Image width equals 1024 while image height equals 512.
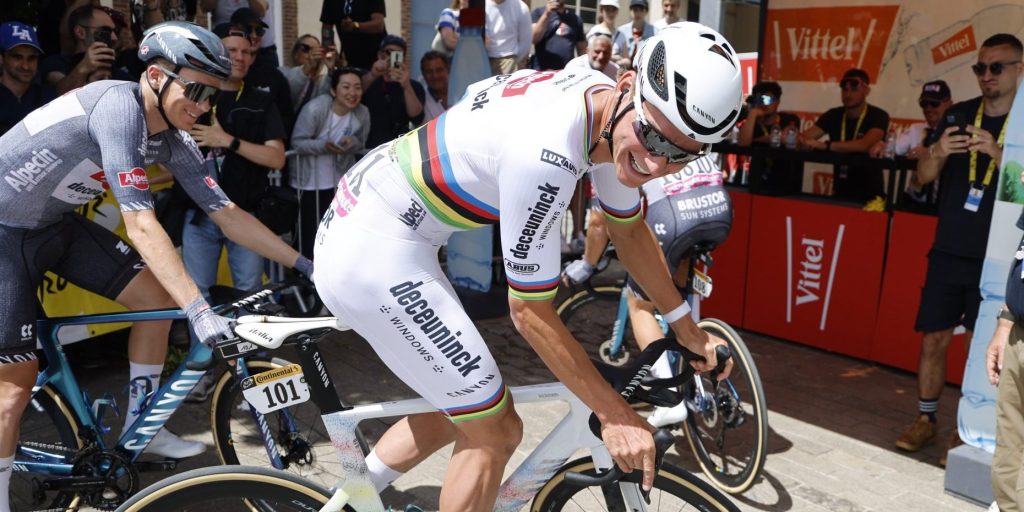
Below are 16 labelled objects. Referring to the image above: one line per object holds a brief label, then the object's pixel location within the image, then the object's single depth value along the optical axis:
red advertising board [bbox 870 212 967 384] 6.17
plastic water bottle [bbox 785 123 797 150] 7.13
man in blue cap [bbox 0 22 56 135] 5.41
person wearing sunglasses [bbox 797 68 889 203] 7.18
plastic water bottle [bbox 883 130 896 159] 6.42
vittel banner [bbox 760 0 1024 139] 8.59
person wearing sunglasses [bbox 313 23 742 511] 2.24
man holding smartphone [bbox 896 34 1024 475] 4.80
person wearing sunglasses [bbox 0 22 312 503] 3.02
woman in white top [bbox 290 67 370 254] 6.70
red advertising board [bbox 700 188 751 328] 7.31
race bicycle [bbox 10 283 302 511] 3.41
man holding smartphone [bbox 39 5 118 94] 5.58
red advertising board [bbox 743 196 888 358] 6.52
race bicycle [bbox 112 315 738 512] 2.52
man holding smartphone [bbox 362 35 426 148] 7.26
